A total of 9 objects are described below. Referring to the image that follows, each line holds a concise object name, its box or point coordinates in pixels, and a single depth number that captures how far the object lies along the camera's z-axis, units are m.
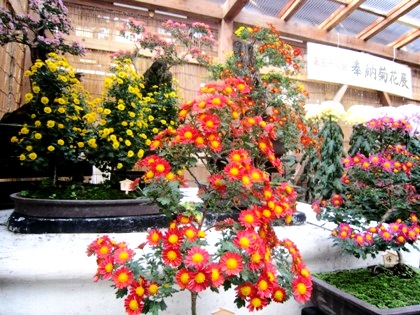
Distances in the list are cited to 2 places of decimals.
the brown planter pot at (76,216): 1.13
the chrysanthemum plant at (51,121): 1.27
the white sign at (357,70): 3.52
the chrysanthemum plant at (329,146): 1.79
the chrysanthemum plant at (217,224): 0.60
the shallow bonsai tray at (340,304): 0.98
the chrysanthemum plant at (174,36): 2.50
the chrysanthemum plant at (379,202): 1.15
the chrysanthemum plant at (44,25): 1.74
